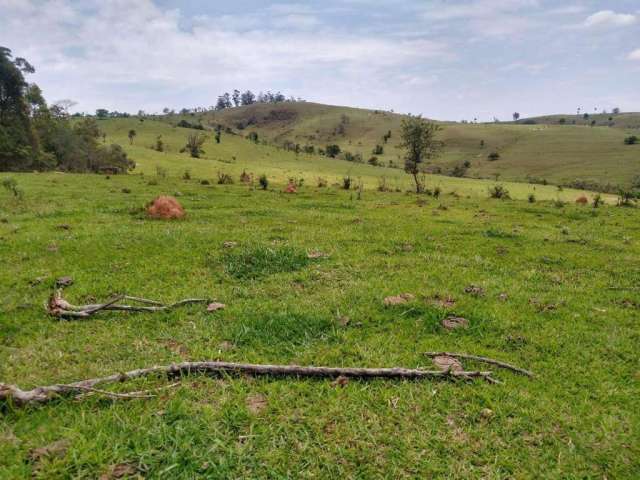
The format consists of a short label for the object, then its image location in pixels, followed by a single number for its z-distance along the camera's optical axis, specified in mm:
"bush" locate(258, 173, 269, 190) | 27839
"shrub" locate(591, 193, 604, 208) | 23192
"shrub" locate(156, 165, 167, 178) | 35406
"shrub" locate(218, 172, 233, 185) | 31058
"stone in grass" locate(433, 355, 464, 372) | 4893
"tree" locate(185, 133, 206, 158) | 66375
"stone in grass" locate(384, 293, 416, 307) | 6734
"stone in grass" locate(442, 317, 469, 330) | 6046
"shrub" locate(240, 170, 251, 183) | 34500
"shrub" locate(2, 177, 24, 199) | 17236
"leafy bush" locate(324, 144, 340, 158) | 97050
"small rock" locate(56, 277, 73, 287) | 7332
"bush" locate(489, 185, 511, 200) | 29784
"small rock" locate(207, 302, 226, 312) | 6488
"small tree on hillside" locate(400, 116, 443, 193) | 32406
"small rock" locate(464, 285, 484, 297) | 7410
